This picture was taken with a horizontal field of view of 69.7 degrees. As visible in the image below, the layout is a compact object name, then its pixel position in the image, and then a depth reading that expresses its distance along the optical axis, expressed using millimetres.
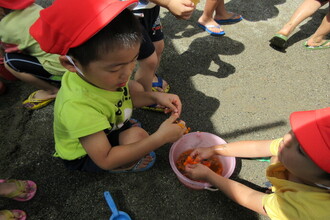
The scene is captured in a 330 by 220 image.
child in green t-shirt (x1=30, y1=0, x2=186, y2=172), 901
